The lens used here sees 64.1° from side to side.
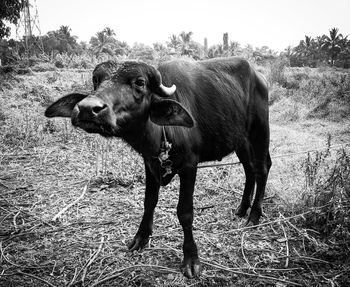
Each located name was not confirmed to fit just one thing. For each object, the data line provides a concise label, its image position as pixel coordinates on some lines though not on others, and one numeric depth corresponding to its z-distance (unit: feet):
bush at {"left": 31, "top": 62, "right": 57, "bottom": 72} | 49.16
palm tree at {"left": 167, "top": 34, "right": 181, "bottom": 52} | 179.63
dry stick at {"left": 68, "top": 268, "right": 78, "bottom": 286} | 7.50
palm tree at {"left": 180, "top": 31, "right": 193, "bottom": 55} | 170.40
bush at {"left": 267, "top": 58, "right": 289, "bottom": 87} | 44.75
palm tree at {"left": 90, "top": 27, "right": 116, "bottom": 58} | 148.21
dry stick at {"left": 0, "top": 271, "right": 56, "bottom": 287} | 7.48
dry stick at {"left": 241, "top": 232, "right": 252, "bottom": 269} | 8.61
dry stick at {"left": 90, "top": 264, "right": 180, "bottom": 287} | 7.70
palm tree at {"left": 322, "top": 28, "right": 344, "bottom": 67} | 165.27
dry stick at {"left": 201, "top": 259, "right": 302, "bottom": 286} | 7.72
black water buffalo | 6.37
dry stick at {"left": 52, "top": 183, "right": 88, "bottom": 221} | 10.66
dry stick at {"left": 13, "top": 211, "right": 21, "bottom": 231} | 9.95
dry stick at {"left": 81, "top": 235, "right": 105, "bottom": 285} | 7.77
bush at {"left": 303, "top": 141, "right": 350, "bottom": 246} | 8.91
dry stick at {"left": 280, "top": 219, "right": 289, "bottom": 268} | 8.53
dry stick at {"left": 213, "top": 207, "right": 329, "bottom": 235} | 10.03
